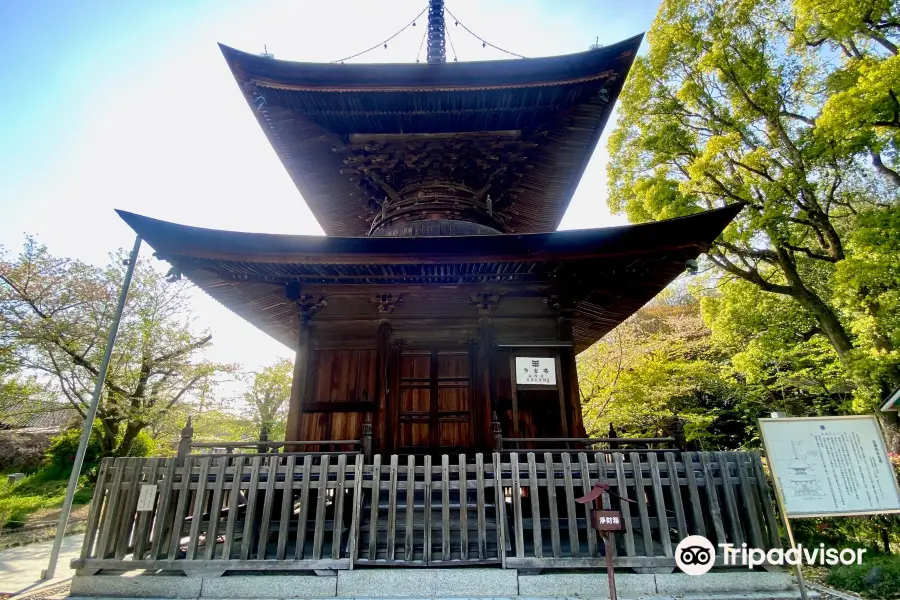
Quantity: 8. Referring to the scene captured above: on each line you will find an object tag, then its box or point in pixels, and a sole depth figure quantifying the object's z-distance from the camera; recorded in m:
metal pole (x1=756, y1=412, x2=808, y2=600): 4.03
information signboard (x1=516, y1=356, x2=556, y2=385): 6.58
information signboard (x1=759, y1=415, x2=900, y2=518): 4.30
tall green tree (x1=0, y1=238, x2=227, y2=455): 15.29
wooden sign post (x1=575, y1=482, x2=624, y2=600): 3.62
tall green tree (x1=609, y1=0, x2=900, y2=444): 12.27
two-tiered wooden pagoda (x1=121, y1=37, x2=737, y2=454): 5.60
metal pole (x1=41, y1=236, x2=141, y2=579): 6.36
